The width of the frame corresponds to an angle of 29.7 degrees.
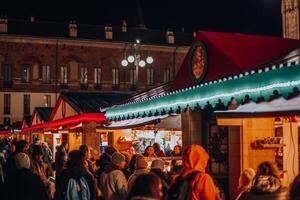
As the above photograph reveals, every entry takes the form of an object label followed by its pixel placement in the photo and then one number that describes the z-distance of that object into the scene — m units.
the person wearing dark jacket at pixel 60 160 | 11.74
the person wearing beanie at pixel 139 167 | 8.18
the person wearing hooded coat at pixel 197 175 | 5.66
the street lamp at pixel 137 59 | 25.33
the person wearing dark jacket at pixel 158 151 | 14.83
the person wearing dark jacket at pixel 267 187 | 5.62
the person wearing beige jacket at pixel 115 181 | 8.21
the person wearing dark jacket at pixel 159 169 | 7.84
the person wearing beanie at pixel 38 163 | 9.60
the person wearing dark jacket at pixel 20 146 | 9.16
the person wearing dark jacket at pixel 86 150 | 9.76
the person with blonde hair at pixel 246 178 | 7.13
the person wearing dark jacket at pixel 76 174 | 8.00
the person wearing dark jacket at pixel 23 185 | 6.84
